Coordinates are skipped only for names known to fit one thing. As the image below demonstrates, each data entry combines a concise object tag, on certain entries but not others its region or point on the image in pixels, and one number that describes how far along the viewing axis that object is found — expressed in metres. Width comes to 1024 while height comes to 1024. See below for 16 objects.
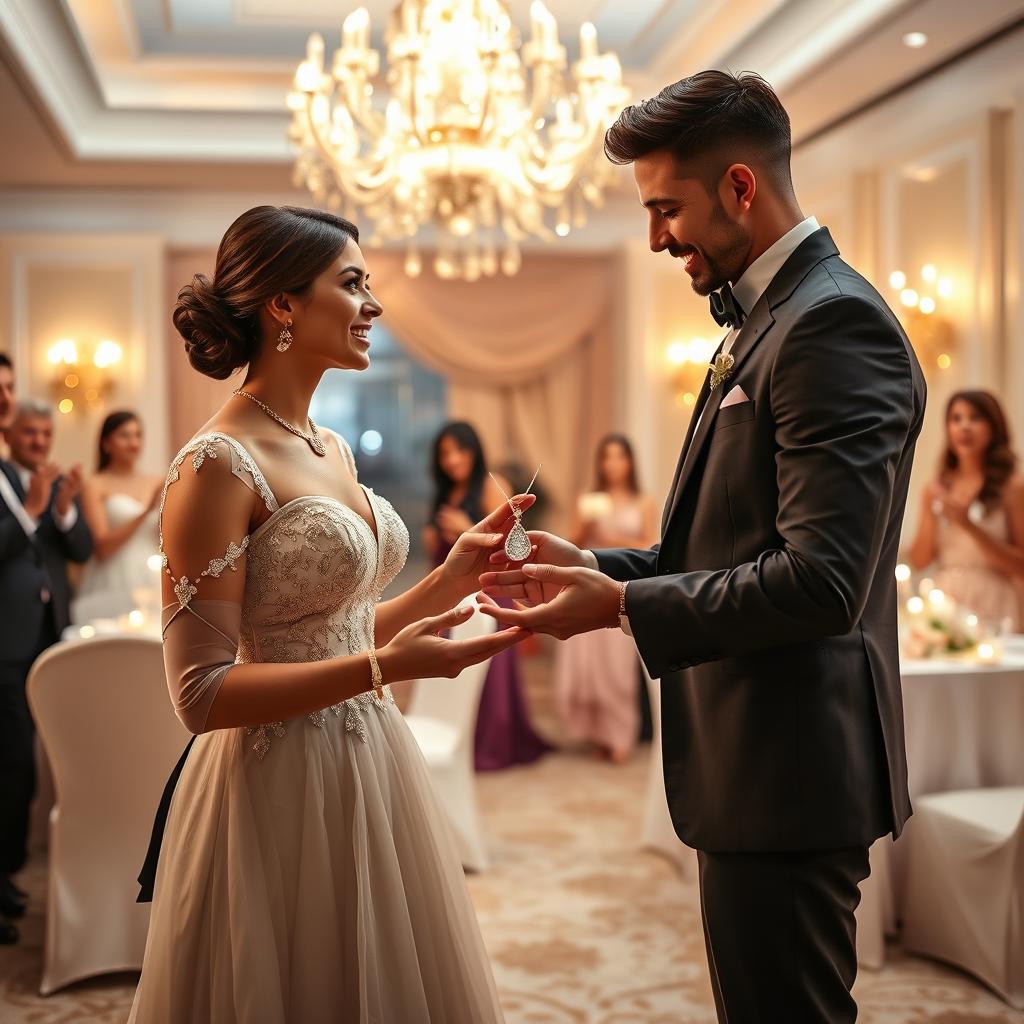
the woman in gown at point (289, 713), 1.78
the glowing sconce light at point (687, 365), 7.95
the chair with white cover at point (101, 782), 3.15
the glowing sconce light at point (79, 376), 7.45
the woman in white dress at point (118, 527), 5.19
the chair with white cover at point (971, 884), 3.12
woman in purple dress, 6.00
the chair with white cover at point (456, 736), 4.16
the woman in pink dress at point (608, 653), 6.18
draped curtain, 8.37
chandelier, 4.32
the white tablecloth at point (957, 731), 3.54
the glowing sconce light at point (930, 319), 5.55
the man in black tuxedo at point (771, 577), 1.50
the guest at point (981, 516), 4.65
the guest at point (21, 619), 3.94
